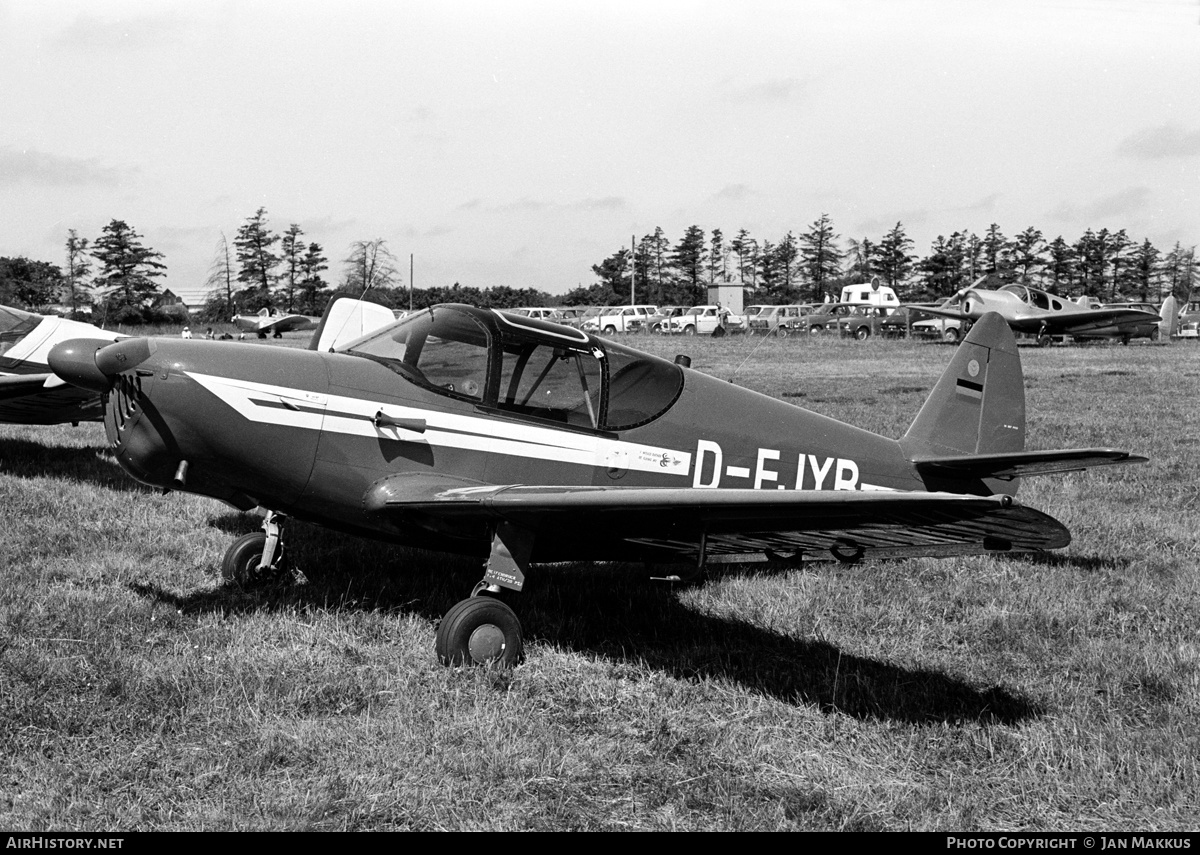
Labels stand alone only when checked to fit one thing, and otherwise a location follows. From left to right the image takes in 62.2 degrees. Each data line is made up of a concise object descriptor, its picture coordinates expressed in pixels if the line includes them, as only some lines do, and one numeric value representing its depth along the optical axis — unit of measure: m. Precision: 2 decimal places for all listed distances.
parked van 55.06
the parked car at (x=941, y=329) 36.06
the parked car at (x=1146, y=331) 36.28
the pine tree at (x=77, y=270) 58.69
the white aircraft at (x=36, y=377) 9.98
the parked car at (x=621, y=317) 48.25
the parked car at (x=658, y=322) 47.71
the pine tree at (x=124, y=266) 60.62
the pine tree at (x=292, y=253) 67.25
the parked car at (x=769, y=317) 44.28
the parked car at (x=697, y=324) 45.06
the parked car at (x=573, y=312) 51.47
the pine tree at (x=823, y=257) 80.25
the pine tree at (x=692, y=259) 83.12
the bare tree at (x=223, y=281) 69.00
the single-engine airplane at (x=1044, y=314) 33.09
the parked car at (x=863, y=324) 41.41
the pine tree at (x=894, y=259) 74.81
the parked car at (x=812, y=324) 43.81
